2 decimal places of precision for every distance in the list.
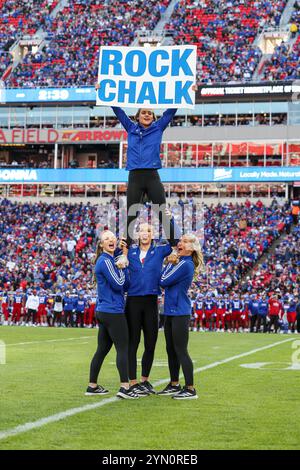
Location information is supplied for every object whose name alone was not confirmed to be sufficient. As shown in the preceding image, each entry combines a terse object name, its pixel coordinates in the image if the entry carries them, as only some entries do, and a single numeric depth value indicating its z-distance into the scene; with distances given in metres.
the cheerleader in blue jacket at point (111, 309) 7.71
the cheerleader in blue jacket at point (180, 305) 7.82
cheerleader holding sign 8.17
